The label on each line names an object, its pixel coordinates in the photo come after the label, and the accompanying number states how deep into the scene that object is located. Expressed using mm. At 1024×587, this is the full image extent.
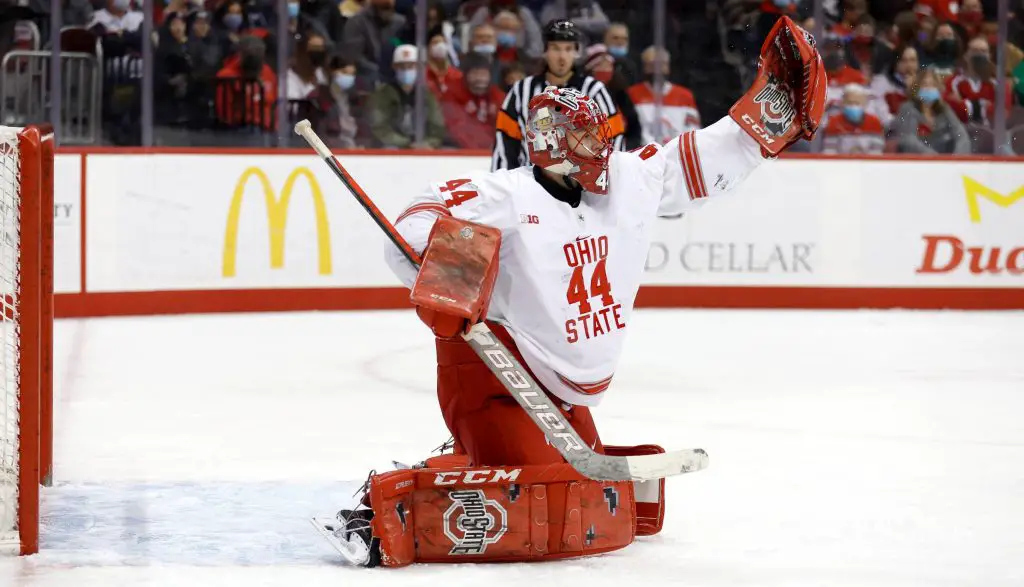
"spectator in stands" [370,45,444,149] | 16234
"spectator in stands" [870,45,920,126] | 17047
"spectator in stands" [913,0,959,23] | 17125
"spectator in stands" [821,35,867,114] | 16937
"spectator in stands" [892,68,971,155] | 16844
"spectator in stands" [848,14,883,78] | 17016
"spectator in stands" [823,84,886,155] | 16922
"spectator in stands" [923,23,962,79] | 17078
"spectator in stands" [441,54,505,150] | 16375
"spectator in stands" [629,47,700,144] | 16703
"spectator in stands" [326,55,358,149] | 16156
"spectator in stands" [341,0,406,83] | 16156
